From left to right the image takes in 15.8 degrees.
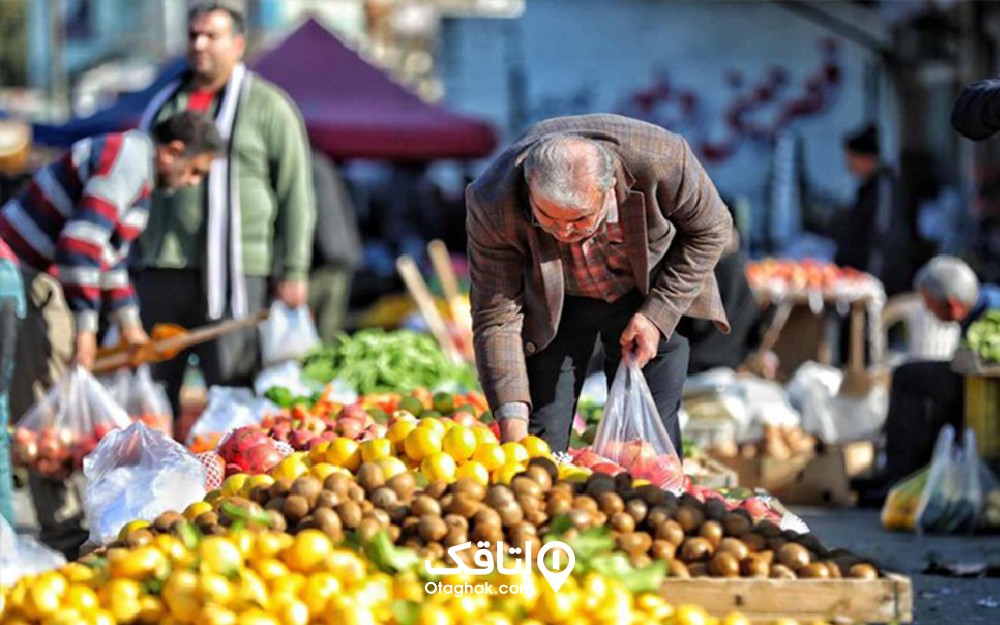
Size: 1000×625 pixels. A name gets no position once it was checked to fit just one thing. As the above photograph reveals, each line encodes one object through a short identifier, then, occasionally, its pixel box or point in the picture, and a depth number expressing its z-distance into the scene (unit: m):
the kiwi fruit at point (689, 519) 8.38
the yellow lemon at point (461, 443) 9.28
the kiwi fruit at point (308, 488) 8.53
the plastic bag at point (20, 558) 8.30
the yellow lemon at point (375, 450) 9.42
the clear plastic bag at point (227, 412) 14.58
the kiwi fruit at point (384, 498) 8.48
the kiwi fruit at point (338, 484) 8.54
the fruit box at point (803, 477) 17.94
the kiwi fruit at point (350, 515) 8.32
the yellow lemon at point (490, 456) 9.14
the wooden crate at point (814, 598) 7.90
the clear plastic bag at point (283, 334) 17.68
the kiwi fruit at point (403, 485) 8.58
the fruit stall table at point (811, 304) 24.29
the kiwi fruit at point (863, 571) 8.05
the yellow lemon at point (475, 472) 8.88
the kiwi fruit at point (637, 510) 8.39
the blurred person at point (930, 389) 17.38
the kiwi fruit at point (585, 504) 8.35
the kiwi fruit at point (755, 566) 8.07
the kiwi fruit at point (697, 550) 8.23
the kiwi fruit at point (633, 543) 8.18
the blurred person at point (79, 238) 14.29
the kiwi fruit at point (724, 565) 8.07
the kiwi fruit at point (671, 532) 8.26
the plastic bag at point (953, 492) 15.95
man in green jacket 16.32
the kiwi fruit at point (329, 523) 8.24
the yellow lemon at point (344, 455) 9.51
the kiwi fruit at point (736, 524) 8.39
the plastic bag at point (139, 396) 15.49
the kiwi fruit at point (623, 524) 8.32
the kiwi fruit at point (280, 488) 8.73
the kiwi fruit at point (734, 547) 8.14
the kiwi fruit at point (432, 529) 8.13
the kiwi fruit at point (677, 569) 8.10
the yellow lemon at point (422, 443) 9.46
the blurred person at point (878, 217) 24.98
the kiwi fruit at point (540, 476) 8.55
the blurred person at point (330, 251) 23.44
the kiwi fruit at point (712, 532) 8.28
